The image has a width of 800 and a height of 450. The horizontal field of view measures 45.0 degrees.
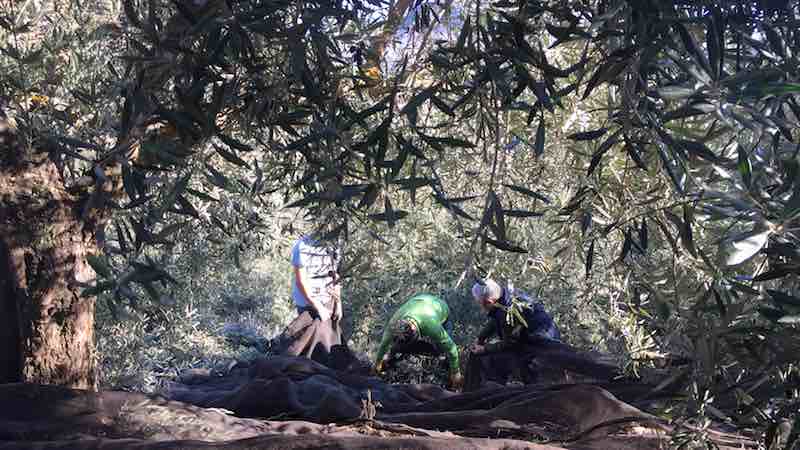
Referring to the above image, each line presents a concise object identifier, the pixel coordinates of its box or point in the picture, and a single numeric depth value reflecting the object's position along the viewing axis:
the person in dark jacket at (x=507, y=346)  7.07
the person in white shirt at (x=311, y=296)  8.38
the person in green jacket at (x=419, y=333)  8.01
